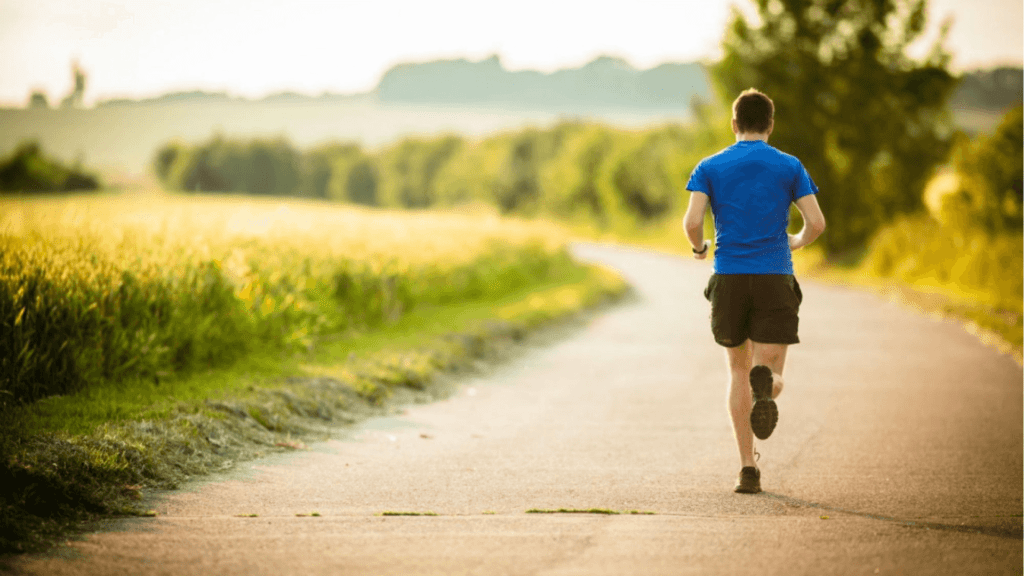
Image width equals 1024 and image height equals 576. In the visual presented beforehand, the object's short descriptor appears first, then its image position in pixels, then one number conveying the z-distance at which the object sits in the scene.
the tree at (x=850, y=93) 67.19
